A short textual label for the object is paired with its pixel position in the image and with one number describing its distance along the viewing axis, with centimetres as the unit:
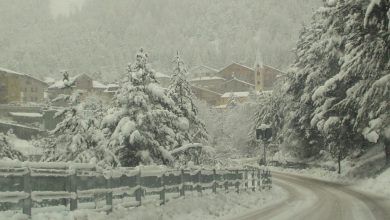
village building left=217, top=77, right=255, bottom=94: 19825
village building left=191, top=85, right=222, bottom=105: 17970
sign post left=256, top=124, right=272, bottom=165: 3722
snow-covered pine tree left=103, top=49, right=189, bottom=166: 3197
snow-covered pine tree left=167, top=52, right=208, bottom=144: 4900
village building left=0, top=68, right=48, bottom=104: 12444
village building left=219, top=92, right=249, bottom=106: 17688
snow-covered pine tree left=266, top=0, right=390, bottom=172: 2814
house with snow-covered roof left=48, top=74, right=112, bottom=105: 16388
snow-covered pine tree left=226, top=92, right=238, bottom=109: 13541
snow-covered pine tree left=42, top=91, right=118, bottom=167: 2780
